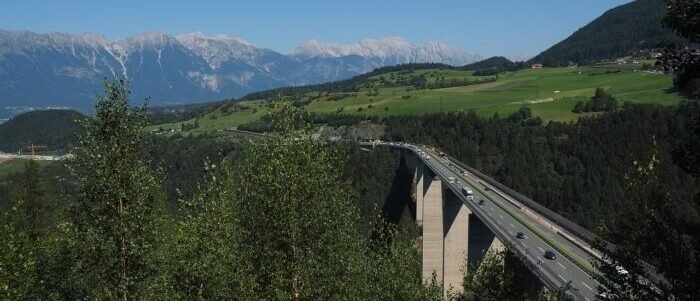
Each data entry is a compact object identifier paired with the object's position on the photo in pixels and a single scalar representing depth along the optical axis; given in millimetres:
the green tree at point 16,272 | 20453
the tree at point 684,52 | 11156
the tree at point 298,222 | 18094
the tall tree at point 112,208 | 17734
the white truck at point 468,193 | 76188
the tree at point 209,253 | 17625
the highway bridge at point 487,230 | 45188
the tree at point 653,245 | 11883
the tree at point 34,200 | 52406
